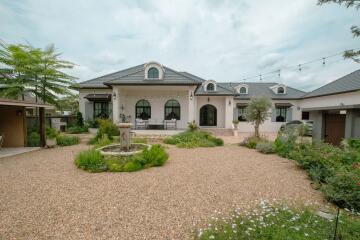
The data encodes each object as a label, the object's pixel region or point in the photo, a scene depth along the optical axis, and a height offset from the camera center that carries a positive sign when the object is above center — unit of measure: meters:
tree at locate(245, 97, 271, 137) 11.23 +0.33
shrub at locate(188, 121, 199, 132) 12.64 -0.87
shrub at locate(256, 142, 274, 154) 8.59 -1.60
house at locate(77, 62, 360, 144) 13.27 +1.40
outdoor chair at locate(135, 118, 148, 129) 14.35 -0.69
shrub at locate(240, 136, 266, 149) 9.94 -1.53
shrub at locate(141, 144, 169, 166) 6.20 -1.50
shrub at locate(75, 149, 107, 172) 5.68 -1.57
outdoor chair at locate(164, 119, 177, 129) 14.47 -0.76
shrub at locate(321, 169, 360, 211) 3.45 -1.55
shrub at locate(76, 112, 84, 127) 15.44 -0.48
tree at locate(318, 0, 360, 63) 3.52 +1.78
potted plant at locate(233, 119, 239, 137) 14.78 -1.04
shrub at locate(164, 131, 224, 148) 10.16 -1.54
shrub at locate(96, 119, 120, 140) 10.95 -0.93
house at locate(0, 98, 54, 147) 9.59 -0.59
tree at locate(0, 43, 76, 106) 10.72 +2.63
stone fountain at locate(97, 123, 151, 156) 7.21 -1.18
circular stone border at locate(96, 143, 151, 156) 6.30 -1.39
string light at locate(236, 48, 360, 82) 12.49 +4.17
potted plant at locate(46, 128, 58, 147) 9.88 -1.33
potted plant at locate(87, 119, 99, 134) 14.65 -0.97
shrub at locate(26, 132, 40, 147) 9.94 -1.46
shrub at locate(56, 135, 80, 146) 10.45 -1.57
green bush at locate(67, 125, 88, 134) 14.24 -1.21
